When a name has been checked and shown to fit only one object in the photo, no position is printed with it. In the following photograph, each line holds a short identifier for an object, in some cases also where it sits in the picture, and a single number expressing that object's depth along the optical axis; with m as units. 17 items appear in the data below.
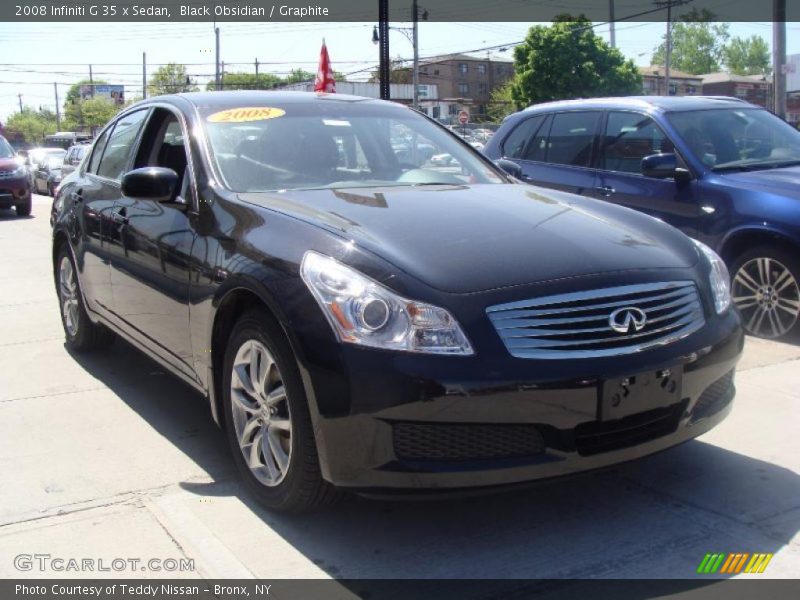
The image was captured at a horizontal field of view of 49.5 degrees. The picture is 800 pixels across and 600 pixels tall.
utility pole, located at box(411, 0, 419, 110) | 41.00
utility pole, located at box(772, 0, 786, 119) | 19.36
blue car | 6.06
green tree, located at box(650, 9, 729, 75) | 117.31
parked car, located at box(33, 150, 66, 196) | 25.42
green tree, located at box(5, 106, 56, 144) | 138.38
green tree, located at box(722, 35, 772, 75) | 122.94
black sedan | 2.82
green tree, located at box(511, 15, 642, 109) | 50.44
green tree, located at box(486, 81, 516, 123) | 75.31
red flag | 15.95
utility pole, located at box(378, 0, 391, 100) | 14.80
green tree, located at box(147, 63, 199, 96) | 92.86
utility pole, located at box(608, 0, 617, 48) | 49.91
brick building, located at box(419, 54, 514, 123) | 98.06
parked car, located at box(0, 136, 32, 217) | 16.83
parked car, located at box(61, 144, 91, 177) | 22.16
